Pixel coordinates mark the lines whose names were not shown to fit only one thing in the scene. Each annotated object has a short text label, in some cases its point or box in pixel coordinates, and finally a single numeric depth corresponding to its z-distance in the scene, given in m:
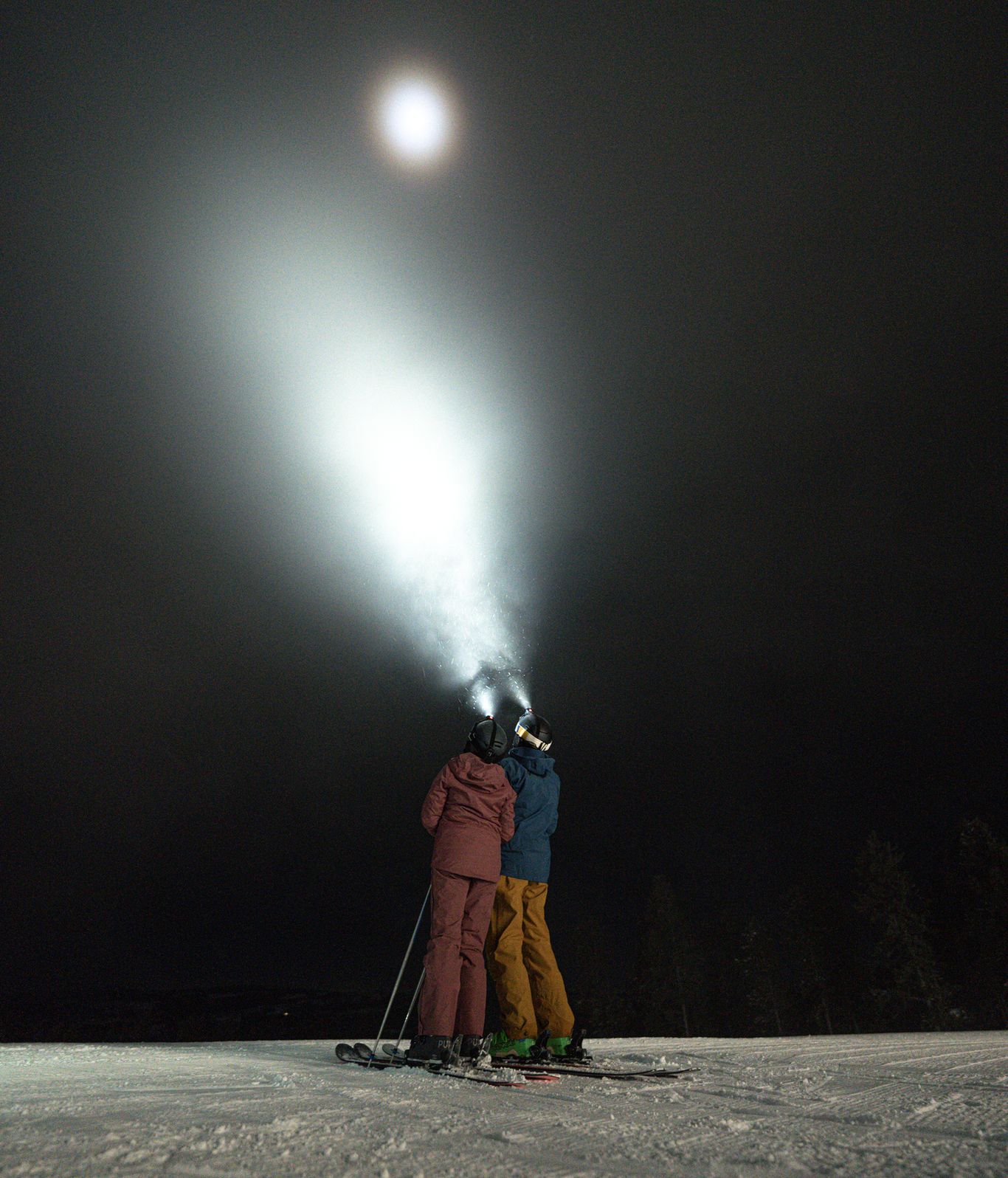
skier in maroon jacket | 4.42
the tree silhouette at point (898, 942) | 27.66
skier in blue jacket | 4.82
